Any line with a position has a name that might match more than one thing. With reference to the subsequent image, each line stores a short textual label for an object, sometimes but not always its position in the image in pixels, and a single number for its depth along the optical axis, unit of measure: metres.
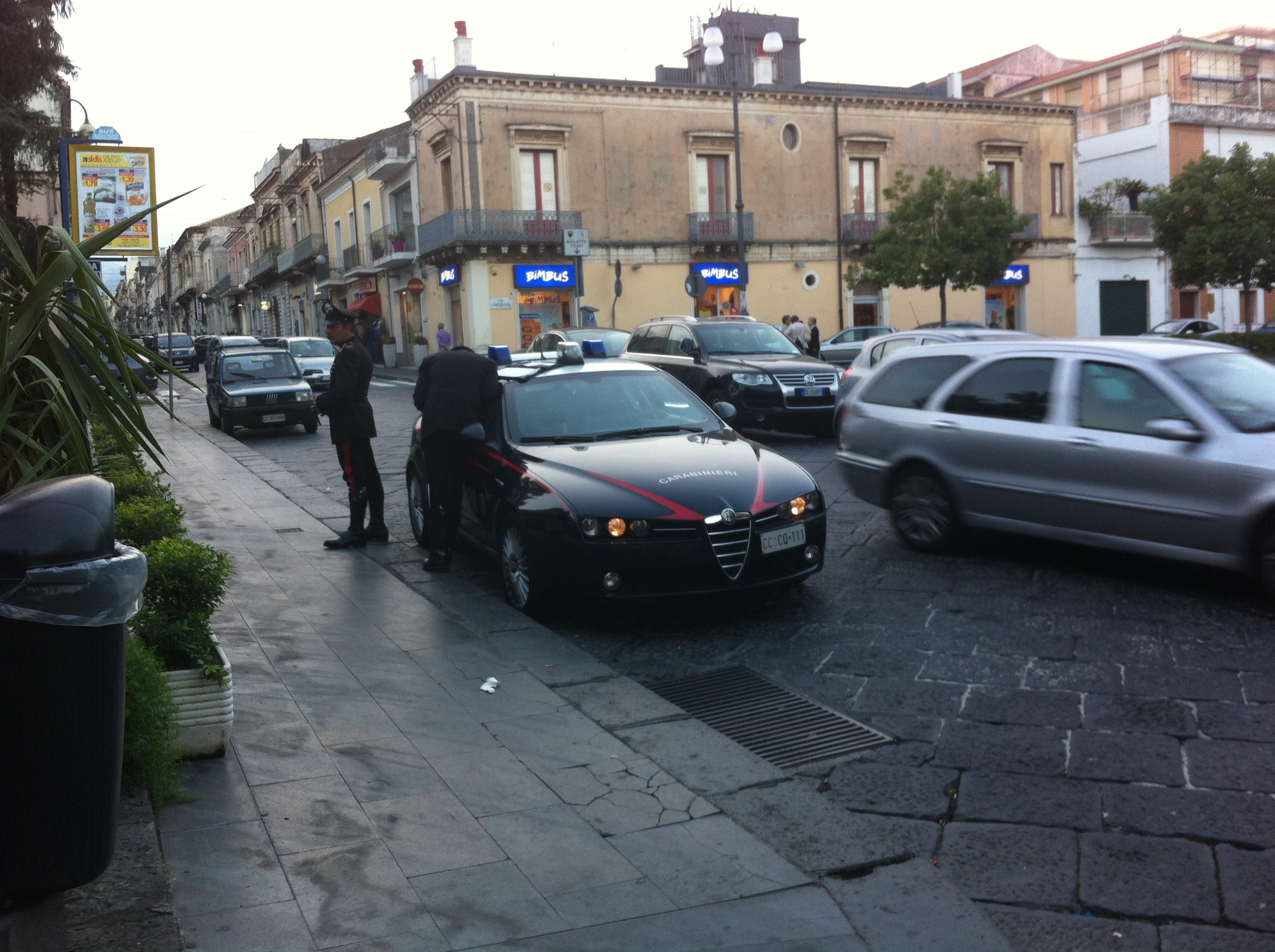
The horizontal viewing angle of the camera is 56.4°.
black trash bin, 2.21
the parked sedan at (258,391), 19.66
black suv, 15.05
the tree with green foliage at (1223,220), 35.00
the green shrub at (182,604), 4.48
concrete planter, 4.40
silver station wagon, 6.43
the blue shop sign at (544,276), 37.75
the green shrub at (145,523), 5.42
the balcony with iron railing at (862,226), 40.91
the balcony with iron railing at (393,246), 42.91
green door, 45.72
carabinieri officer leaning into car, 7.88
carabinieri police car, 6.40
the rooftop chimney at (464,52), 37.44
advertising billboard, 11.19
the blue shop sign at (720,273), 39.09
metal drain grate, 4.80
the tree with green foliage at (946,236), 34.25
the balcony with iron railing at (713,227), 38.78
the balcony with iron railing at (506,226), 36.97
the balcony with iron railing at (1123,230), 45.00
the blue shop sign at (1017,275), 43.94
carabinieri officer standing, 8.96
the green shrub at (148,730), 3.79
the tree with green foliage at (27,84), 15.90
